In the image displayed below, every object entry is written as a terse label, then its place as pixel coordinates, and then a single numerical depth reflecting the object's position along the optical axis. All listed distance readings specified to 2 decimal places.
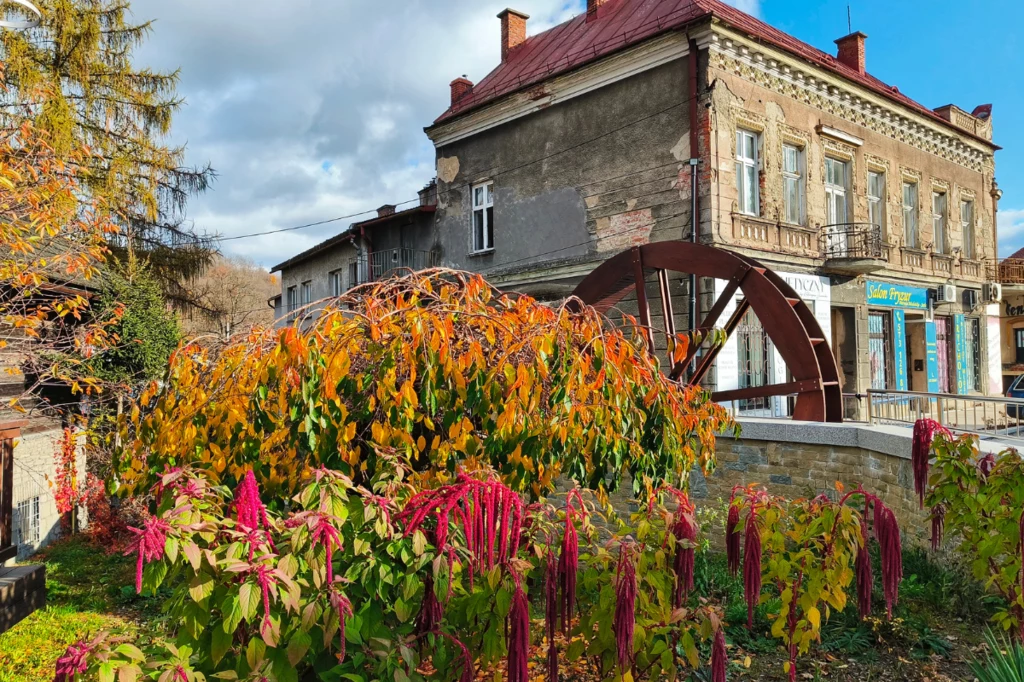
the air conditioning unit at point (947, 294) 18.00
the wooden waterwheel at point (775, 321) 9.04
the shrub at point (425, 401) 4.07
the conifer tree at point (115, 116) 11.14
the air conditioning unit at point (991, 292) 19.88
